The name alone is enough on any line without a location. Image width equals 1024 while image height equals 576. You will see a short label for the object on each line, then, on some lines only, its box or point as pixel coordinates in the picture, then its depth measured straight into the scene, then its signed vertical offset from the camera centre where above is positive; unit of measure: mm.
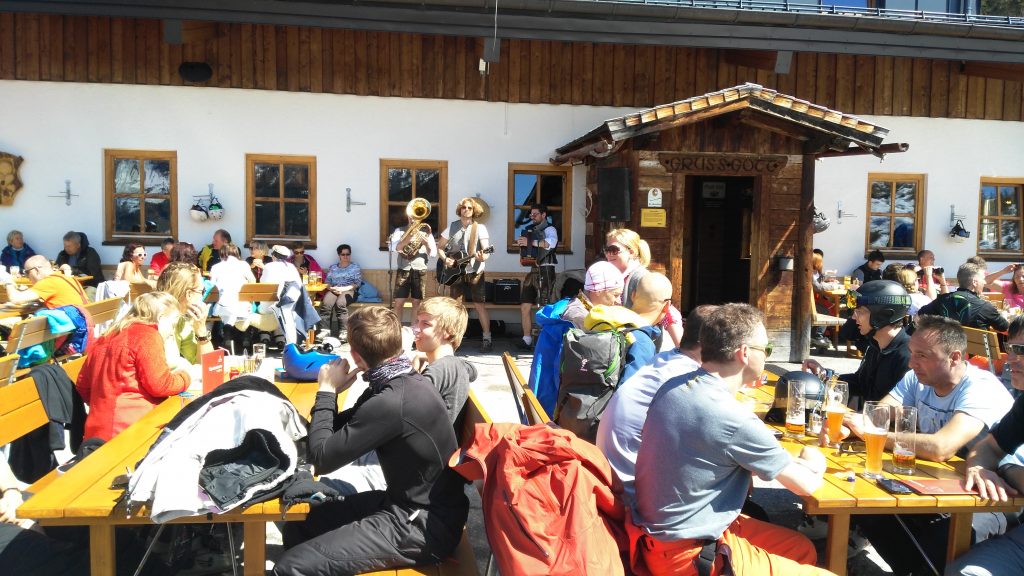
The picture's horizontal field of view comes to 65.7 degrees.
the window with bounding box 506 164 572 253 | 11227 +546
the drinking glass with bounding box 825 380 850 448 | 3307 -711
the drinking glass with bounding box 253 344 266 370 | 4395 -705
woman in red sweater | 3738 -718
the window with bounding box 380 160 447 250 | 11023 +606
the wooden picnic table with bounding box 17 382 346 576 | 2541 -915
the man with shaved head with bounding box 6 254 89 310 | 6617 -558
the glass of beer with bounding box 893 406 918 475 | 3059 -791
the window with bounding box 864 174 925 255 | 11961 +385
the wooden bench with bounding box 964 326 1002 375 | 5562 -756
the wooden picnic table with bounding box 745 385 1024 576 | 2791 -932
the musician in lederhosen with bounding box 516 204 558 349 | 10188 -357
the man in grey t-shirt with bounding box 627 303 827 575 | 2551 -738
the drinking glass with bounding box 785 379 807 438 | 3502 -773
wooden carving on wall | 10344 +624
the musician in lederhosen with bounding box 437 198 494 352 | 9734 -134
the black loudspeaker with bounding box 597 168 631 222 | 9383 +498
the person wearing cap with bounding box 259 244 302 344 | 8586 -530
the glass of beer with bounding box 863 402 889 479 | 3004 -739
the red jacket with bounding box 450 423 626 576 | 2373 -833
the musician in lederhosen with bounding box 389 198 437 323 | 9828 -229
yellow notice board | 9531 +213
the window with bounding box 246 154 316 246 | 10828 +444
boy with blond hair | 3371 -528
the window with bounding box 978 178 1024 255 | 12227 +366
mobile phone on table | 2863 -898
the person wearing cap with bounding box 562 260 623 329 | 4457 -315
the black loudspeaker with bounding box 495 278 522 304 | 10688 -789
